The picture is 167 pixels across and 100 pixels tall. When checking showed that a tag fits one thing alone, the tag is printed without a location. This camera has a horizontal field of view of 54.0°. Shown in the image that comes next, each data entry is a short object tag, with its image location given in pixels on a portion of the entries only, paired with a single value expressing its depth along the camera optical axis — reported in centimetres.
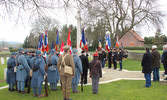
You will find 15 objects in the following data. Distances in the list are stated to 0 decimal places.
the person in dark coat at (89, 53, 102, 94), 723
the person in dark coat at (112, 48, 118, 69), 1517
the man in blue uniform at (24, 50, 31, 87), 848
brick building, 6475
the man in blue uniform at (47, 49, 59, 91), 783
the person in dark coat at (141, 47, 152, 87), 818
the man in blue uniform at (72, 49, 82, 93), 733
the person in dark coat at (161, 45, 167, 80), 914
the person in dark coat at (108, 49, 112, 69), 1634
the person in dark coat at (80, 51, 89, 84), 895
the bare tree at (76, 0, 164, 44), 2200
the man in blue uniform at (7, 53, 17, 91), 810
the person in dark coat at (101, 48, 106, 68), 1666
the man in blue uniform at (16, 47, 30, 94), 735
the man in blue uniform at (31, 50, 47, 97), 672
